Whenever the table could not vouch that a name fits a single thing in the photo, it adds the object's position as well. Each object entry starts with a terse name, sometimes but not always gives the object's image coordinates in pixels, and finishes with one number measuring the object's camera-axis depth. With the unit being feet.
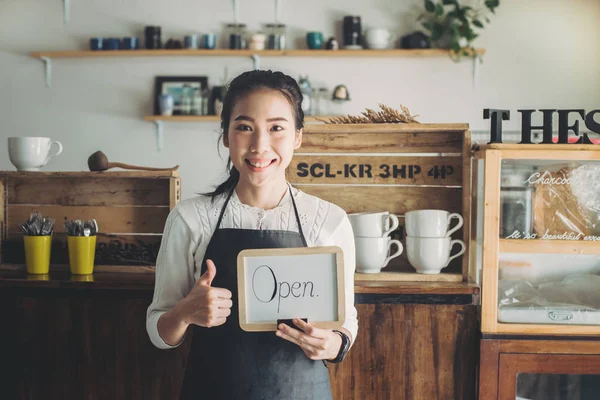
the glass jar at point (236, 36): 14.39
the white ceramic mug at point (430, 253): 6.30
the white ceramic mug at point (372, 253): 6.33
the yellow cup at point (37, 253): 6.75
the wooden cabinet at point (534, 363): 5.90
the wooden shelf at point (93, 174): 6.95
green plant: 13.84
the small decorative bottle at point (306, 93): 14.12
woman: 4.55
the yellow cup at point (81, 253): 6.63
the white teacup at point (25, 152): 7.16
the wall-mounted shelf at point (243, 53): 13.99
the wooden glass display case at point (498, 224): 5.92
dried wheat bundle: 6.52
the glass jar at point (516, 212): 6.07
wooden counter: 6.04
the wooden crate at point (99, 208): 7.22
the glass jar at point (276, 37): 14.33
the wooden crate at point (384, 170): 6.74
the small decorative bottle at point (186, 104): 14.38
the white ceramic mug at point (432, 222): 6.28
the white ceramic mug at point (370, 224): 6.32
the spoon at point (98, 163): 7.04
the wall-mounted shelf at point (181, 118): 14.12
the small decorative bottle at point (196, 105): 14.37
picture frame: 14.67
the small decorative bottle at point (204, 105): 14.40
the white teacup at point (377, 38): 14.01
